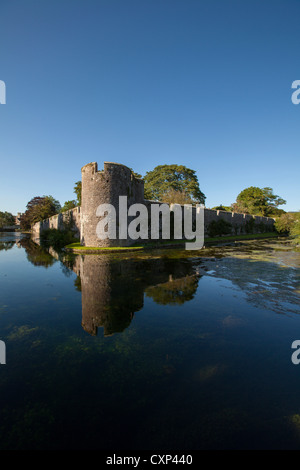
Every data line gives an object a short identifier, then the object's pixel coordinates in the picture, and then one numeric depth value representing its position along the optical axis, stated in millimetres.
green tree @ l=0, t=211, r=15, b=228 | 93062
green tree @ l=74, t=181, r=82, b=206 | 39906
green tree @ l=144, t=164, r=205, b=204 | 45438
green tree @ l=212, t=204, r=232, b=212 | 64062
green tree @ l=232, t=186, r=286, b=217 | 61019
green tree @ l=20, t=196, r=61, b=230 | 45500
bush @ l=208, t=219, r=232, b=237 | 32438
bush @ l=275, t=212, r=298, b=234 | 42500
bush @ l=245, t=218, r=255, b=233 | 42000
